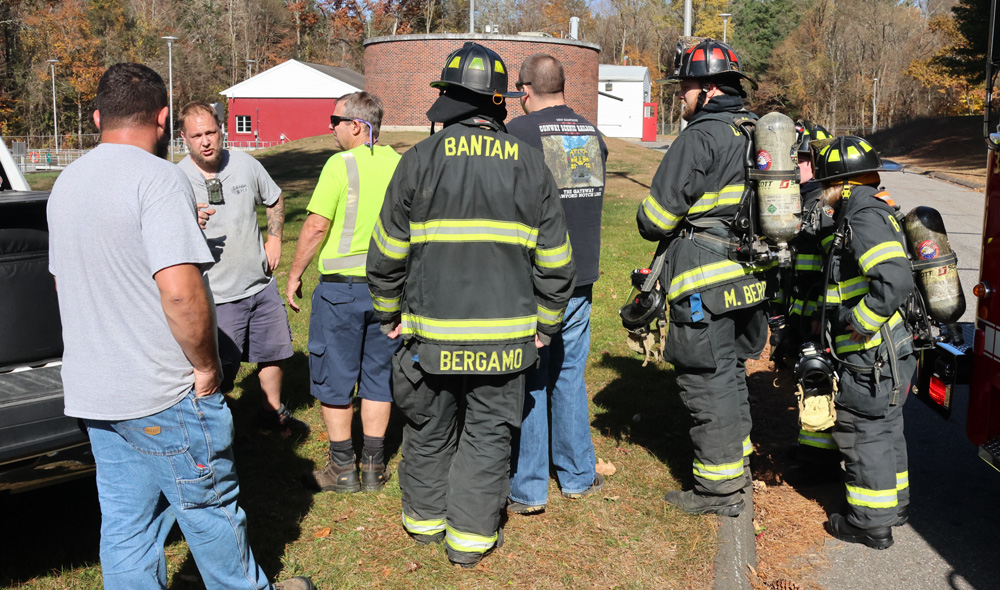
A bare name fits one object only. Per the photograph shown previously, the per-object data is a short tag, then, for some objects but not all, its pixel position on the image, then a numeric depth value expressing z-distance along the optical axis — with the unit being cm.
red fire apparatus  417
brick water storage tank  4031
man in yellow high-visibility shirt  468
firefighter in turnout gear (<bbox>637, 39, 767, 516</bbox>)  436
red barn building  5762
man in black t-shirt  450
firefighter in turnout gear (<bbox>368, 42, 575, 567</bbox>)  370
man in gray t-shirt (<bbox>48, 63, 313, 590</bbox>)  280
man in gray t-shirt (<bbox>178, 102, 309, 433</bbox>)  507
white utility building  6259
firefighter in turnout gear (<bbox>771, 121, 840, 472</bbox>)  495
